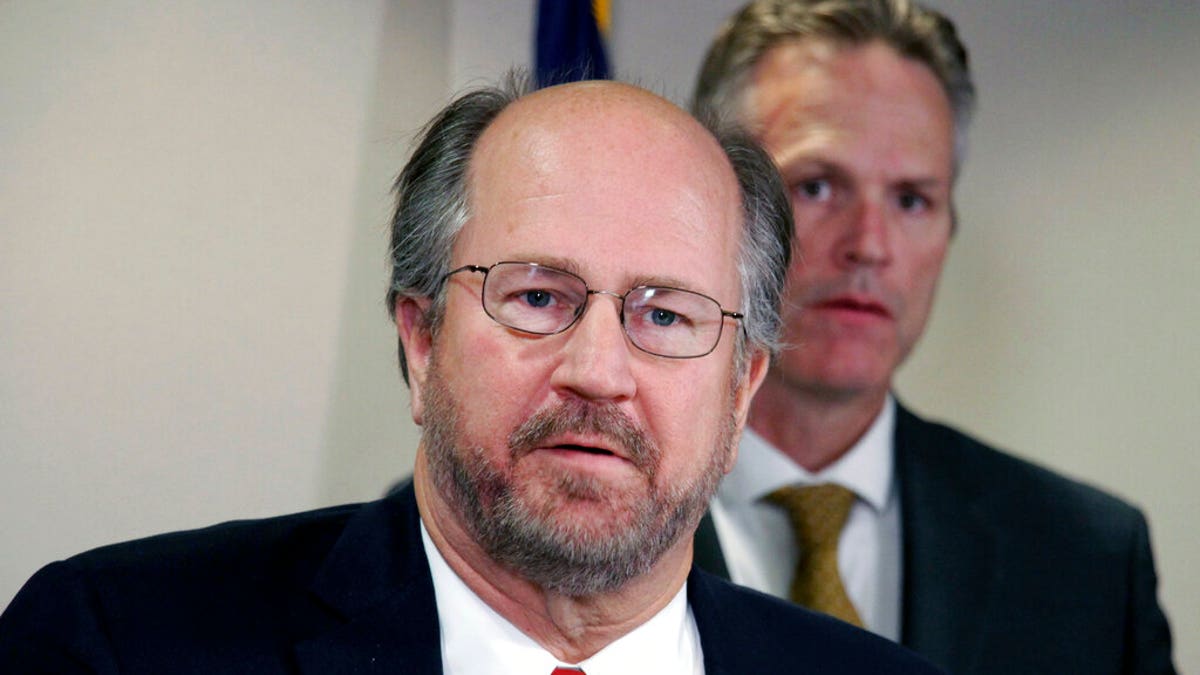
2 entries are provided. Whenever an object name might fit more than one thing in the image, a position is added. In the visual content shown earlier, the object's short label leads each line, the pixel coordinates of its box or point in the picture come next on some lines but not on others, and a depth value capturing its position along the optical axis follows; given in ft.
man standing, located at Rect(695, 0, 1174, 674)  9.30
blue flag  11.08
